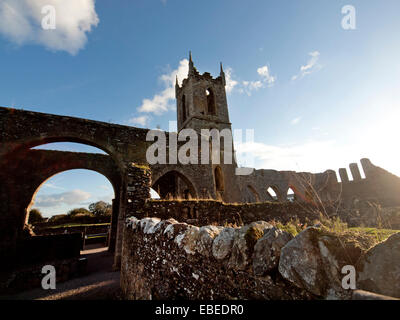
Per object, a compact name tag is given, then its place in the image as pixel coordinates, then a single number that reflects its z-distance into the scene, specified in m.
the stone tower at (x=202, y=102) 21.77
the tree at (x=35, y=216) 18.97
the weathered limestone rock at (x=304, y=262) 1.00
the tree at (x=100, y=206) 34.61
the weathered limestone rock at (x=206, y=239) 1.87
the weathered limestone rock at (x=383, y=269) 0.84
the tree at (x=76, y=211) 22.13
